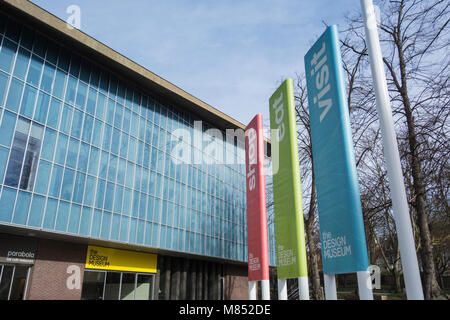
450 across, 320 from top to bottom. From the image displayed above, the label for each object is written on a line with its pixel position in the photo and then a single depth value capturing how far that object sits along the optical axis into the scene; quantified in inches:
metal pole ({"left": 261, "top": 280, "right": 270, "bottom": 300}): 480.9
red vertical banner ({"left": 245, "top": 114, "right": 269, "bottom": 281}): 515.5
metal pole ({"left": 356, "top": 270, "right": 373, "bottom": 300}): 237.8
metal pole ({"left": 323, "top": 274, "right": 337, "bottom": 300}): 280.0
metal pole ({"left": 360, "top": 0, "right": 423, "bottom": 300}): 203.0
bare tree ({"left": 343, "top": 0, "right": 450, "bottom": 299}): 353.4
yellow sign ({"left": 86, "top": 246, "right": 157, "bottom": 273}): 802.8
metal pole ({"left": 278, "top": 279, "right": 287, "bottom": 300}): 412.5
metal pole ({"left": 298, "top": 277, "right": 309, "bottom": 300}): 354.0
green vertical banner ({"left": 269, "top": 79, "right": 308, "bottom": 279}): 376.5
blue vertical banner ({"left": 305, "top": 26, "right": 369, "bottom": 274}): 259.9
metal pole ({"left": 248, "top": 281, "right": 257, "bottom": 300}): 544.9
